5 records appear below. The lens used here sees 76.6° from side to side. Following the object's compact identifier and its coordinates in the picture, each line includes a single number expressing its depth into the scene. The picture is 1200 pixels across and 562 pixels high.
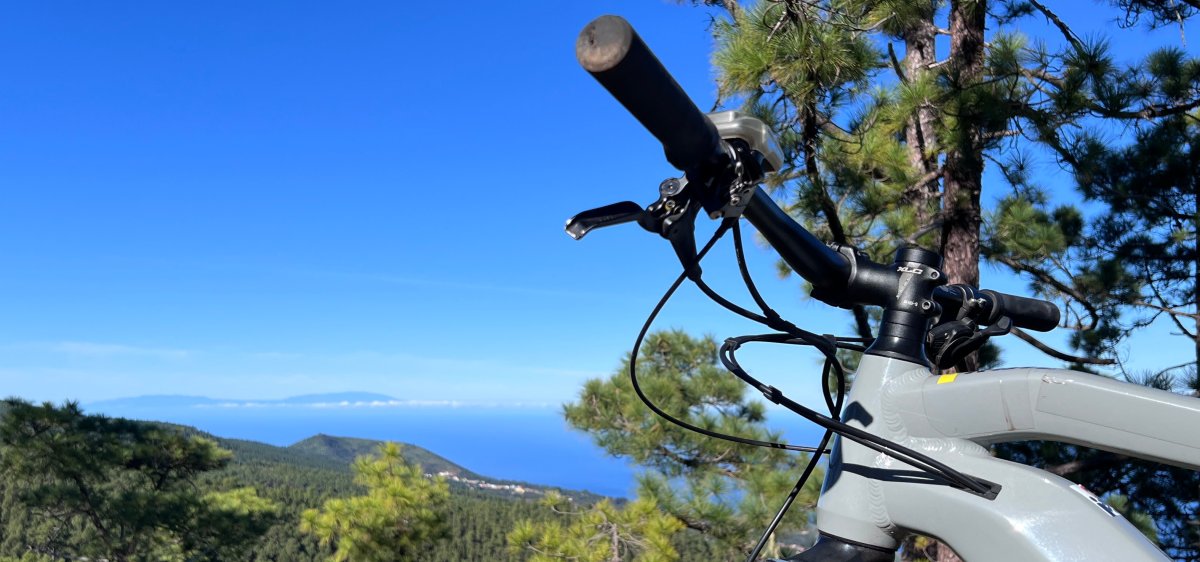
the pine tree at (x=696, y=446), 5.18
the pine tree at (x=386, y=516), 8.81
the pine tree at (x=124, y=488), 9.92
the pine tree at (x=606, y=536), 5.10
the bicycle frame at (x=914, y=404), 0.60
